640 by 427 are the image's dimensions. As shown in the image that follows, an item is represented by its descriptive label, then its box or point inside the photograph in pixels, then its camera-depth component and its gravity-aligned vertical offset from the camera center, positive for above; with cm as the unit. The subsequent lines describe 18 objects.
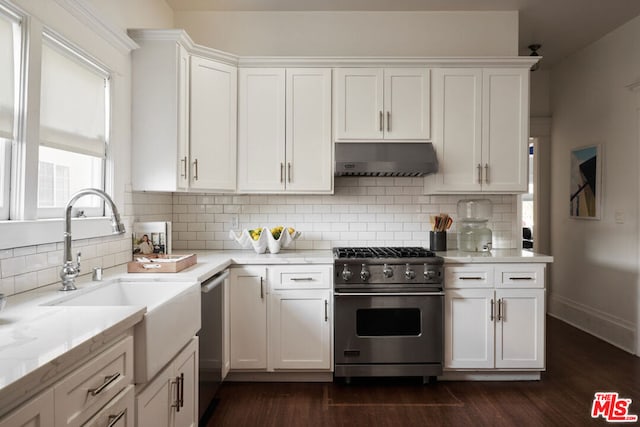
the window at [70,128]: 199 +45
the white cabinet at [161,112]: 281 +70
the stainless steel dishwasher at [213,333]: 229 -71
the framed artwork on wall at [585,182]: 408 +37
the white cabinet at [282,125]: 319 +69
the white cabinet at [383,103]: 318 +87
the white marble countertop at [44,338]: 87 -35
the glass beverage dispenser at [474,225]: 329 -7
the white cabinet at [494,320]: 293 -74
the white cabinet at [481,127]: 320 +70
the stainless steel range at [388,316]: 285 -70
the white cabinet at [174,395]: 151 -76
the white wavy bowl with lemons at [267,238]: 315 -18
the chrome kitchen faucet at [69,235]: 173 -10
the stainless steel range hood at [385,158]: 306 +44
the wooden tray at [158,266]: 230 -30
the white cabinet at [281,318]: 290 -73
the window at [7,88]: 170 +52
